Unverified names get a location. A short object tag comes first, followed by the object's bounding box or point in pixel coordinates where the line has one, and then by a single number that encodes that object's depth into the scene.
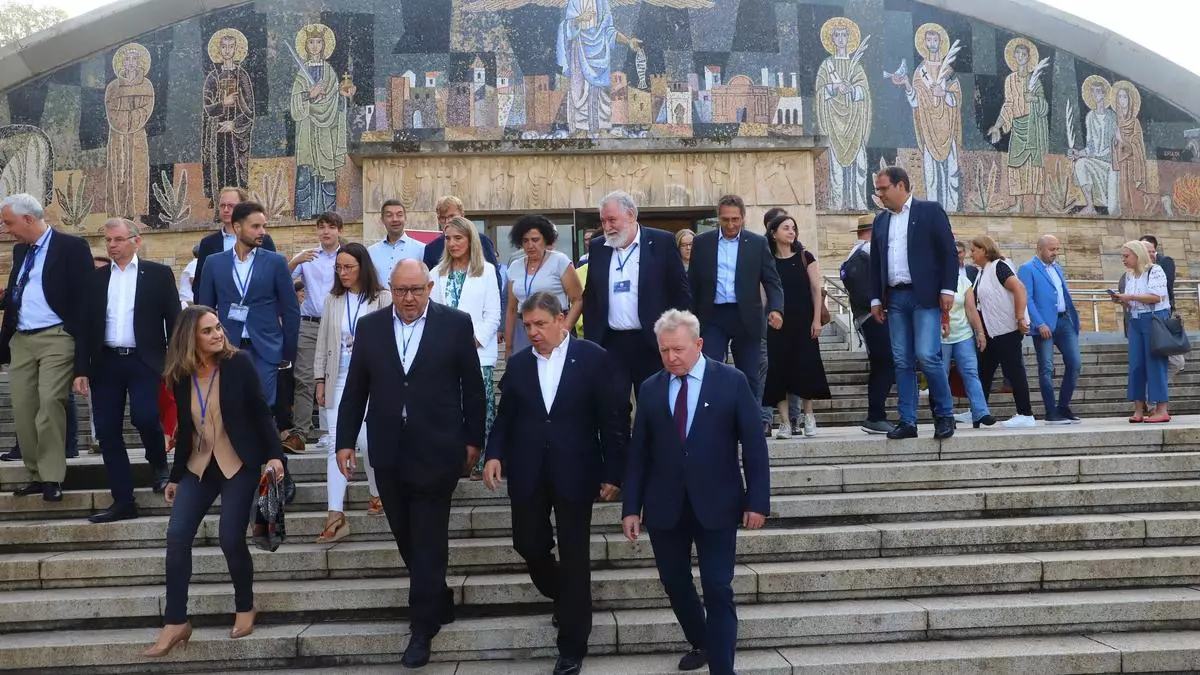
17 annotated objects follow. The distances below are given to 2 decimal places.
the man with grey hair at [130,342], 5.56
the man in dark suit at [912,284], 5.86
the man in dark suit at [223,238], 6.38
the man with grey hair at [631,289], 5.17
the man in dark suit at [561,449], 4.06
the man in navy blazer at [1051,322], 7.66
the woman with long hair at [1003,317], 7.09
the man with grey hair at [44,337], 5.45
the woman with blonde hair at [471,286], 5.41
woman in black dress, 6.80
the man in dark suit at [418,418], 4.14
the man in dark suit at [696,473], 3.75
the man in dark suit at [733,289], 5.93
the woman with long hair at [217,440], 4.32
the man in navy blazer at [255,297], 5.69
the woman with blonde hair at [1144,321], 7.27
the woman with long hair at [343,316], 5.37
